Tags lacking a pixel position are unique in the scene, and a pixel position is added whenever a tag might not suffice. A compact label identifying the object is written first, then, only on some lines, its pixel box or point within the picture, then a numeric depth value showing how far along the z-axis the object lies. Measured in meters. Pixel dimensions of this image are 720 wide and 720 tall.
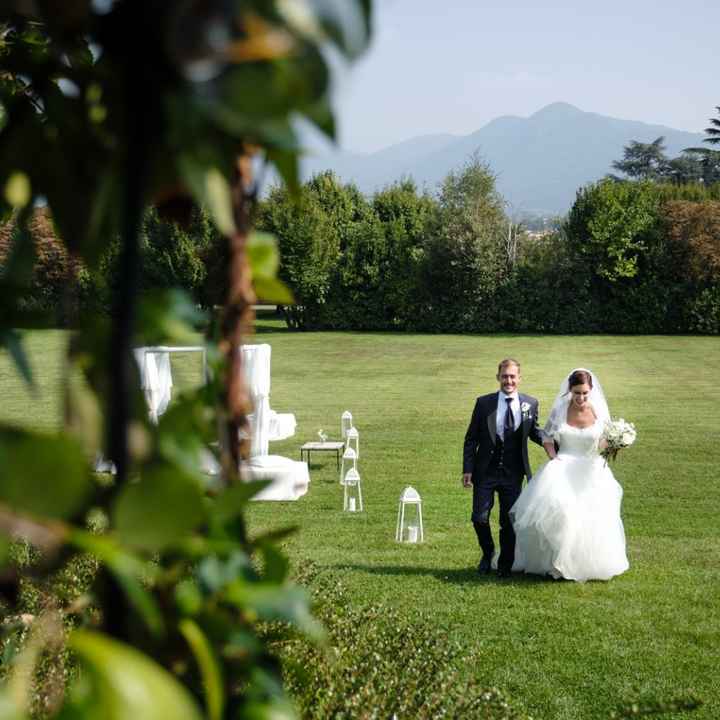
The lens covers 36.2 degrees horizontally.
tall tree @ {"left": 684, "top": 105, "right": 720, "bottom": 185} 84.71
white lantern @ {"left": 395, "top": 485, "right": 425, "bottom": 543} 11.05
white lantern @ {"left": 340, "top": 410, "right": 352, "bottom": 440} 16.50
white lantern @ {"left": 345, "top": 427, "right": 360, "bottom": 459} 15.63
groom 9.88
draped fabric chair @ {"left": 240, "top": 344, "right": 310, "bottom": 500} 12.72
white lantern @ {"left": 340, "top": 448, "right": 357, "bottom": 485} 13.52
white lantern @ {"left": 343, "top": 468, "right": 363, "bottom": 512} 12.80
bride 9.73
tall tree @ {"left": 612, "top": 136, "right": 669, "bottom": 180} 112.00
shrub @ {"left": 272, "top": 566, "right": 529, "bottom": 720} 4.09
